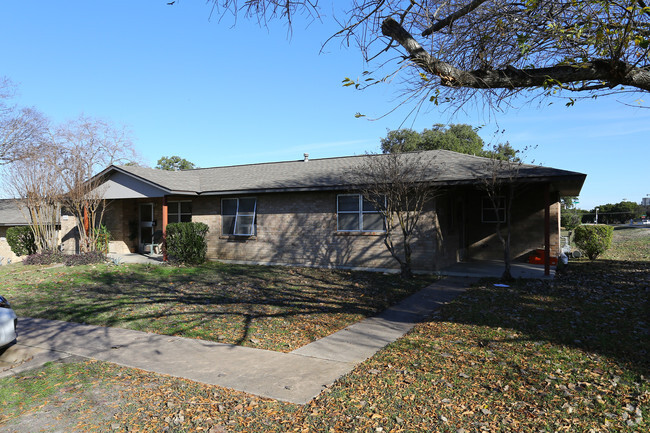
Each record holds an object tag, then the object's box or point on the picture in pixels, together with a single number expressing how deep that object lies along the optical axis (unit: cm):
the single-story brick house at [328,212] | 1401
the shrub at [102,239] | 1774
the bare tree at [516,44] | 506
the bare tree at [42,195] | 1780
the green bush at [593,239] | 1722
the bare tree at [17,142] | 3203
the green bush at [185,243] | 1602
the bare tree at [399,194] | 1271
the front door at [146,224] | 2069
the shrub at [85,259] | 1603
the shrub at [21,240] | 2168
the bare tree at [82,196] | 1697
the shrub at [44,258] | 1656
